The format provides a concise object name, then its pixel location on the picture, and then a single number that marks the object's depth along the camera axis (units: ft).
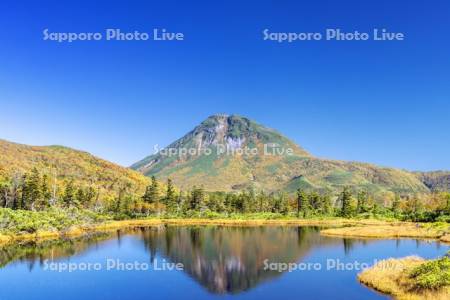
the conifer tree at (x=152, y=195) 520.83
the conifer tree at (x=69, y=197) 428.97
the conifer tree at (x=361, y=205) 542.28
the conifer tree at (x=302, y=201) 549.95
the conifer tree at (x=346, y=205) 506.81
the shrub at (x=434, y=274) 114.73
